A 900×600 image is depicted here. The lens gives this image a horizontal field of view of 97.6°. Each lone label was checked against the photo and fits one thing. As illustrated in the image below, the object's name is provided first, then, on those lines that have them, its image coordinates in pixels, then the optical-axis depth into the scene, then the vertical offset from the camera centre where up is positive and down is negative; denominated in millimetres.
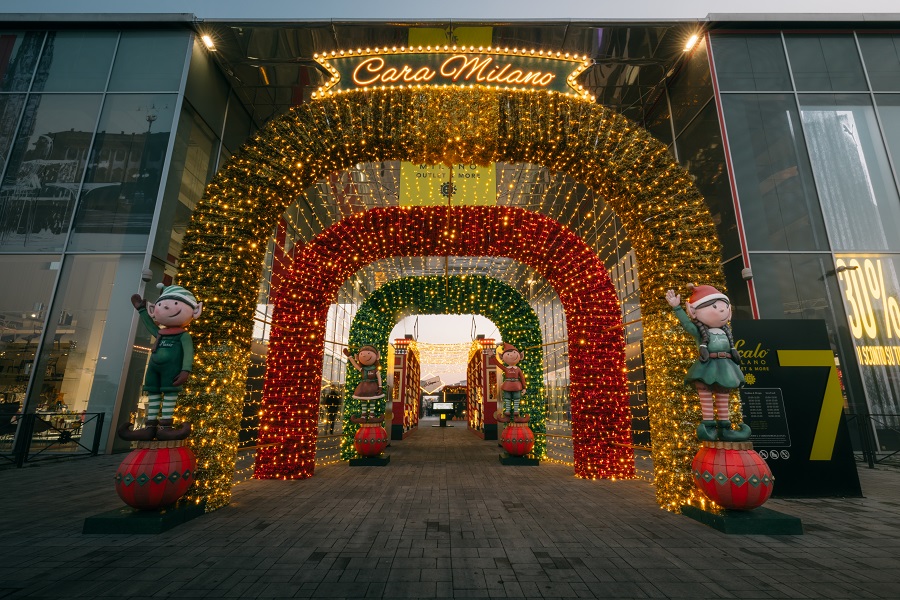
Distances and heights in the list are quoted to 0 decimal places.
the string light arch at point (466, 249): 6473 +1489
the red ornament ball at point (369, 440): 7817 -778
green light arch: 9617 +2288
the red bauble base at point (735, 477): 3736 -694
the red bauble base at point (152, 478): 3646 -725
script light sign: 5590 +4604
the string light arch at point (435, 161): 4562 +2577
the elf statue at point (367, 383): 8055 +342
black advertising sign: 5207 -108
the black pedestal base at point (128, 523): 3625 -1117
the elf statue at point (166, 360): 3912 +371
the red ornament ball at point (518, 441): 8070 -793
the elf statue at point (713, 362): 3984 +402
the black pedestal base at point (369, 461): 7855 -1190
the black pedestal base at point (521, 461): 8055 -1201
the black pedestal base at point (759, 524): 3695 -1104
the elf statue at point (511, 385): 8531 +337
